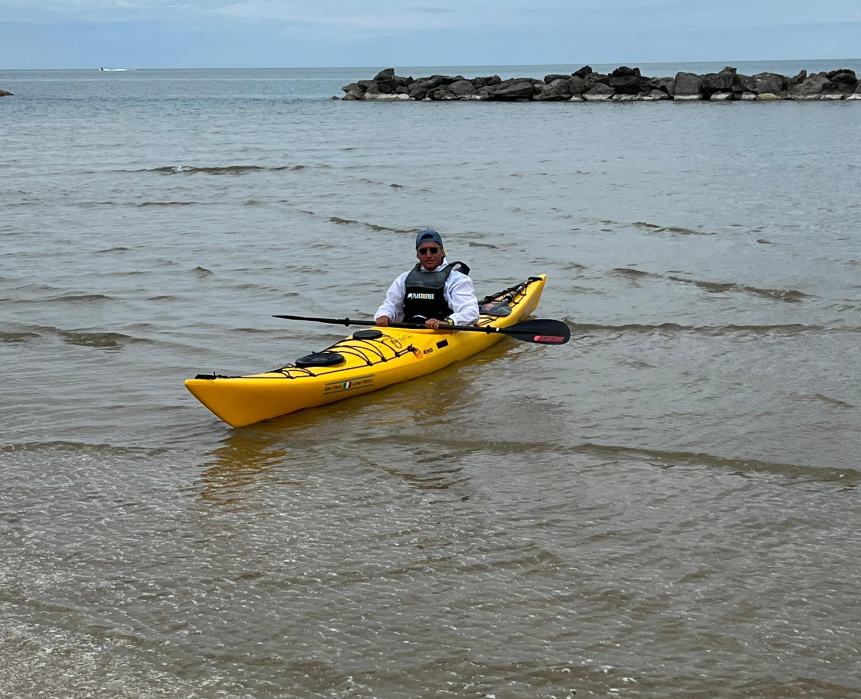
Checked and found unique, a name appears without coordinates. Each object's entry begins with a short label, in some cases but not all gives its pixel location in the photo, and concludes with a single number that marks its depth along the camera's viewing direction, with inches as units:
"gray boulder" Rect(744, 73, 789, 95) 2368.4
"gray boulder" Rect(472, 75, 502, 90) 2826.5
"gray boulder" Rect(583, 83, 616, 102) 2554.1
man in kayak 355.3
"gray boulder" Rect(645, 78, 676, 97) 2516.0
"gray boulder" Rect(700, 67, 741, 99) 2390.5
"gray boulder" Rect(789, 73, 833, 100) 2374.5
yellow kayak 281.0
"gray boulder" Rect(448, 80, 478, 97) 2790.4
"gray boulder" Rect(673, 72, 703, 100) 2452.0
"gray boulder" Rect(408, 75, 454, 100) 2856.8
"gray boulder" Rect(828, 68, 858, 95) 2373.3
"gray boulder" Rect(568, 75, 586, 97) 2593.5
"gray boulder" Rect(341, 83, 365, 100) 3002.0
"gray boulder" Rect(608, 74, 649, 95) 2544.3
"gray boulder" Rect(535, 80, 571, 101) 2591.0
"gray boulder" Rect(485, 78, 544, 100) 2645.2
